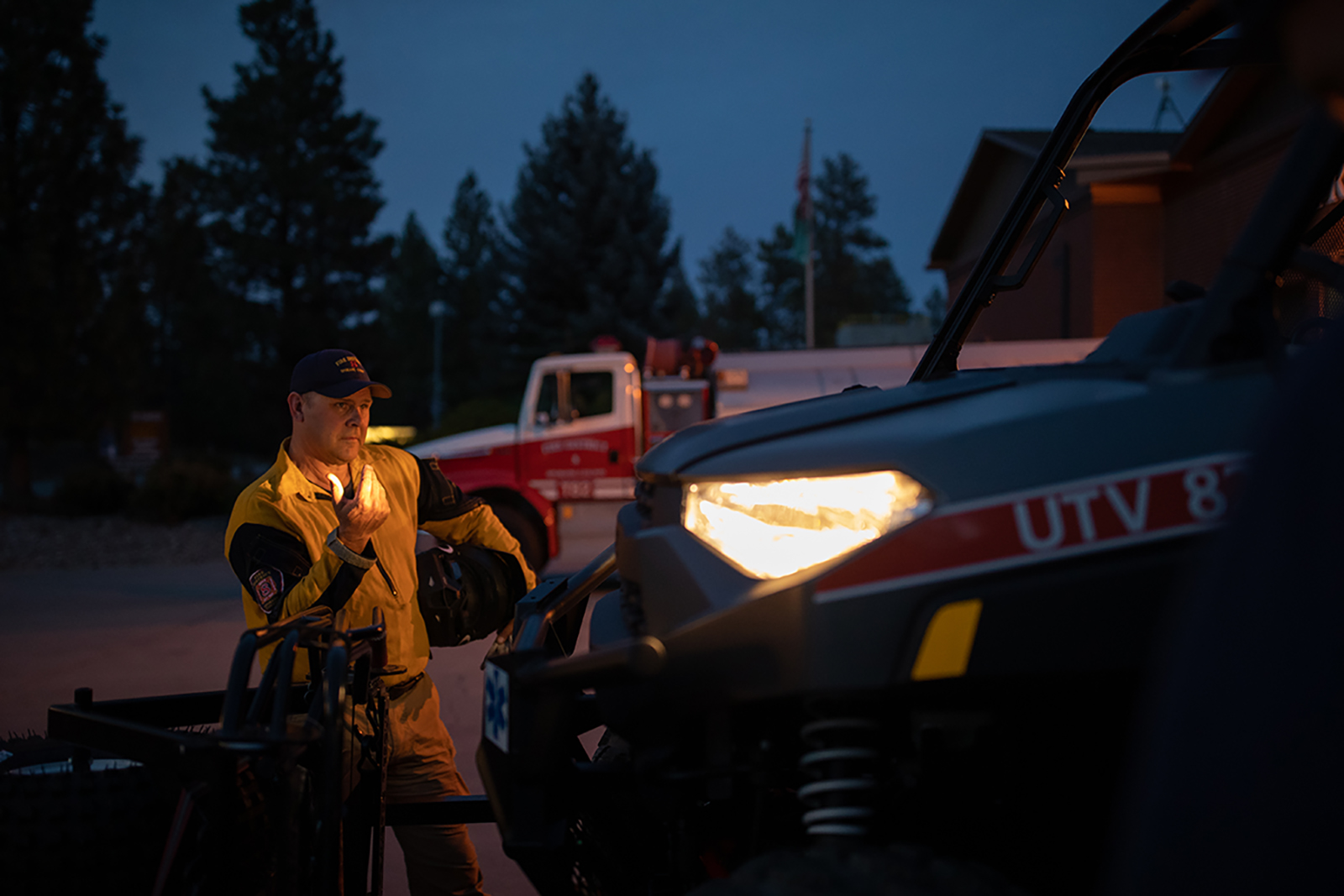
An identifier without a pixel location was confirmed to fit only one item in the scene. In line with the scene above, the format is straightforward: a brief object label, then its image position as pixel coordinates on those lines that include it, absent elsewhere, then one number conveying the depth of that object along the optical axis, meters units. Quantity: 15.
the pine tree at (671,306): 31.52
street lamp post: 46.19
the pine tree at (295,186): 36.34
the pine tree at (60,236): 17.88
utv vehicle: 1.14
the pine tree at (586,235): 31.33
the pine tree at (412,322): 50.38
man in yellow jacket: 2.51
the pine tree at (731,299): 60.03
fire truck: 10.24
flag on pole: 26.67
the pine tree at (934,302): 81.69
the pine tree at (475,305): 36.16
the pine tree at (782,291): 61.25
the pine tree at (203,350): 37.47
